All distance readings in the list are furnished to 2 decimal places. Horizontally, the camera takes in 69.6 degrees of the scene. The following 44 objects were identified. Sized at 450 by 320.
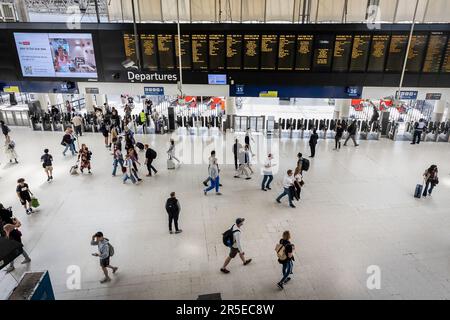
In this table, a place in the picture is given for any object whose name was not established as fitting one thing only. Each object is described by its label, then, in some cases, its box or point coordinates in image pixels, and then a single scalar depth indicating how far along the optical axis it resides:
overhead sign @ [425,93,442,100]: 13.51
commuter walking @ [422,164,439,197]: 9.52
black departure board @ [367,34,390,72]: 12.26
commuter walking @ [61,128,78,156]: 12.54
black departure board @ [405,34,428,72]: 12.19
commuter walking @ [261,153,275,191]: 9.83
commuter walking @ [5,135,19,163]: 11.78
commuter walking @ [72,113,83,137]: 15.09
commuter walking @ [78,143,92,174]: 10.91
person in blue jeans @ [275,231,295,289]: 5.92
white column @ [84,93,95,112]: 17.05
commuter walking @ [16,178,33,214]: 8.35
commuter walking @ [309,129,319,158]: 12.48
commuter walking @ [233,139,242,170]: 10.98
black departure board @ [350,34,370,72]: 12.28
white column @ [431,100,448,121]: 15.45
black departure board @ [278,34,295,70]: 12.41
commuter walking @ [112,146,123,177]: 10.88
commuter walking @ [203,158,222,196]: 9.36
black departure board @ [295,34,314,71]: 12.36
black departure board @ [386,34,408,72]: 12.20
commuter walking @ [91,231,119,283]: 6.12
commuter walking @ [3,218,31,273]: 6.66
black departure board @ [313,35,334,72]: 12.36
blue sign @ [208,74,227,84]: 13.15
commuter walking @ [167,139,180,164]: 11.31
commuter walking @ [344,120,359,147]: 14.02
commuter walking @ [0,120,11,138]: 13.11
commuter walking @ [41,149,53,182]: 10.35
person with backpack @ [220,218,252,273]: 6.29
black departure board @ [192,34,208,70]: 12.48
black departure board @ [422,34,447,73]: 12.17
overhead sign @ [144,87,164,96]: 13.77
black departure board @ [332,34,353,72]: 12.31
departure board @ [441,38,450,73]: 12.34
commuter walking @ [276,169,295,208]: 8.82
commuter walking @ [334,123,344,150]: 13.60
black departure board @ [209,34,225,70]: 12.48
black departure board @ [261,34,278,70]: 12.43
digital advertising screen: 12.91
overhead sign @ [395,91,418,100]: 13.36
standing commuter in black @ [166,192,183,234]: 7.51
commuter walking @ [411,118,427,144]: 14.27
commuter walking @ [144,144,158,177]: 10.75
